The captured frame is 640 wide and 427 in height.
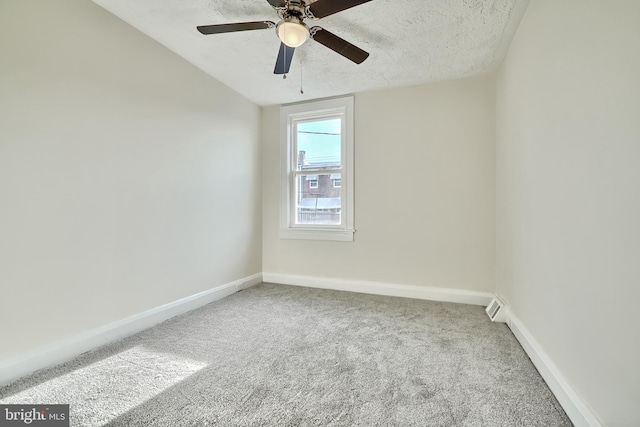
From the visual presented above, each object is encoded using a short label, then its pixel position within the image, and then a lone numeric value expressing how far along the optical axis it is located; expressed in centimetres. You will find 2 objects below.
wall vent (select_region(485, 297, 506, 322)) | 234
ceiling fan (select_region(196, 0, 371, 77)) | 156
